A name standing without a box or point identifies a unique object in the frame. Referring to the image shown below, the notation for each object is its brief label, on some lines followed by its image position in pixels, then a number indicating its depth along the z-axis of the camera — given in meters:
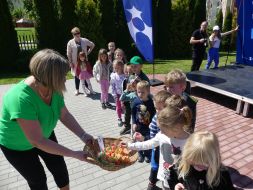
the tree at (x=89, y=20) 13.91
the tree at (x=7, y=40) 12.61
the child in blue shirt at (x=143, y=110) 4.09
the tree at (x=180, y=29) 16.73
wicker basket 2.47
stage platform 6.35
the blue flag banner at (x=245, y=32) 9.74
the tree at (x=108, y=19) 14.66
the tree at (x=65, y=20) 13.59
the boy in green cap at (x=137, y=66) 5.21
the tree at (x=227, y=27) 20.36
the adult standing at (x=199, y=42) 9.48
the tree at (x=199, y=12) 17.17
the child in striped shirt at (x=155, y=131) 3.17
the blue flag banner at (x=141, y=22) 7.42
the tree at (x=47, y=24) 13.04
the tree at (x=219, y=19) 20.73
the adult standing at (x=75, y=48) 8.04
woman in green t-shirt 2.17
